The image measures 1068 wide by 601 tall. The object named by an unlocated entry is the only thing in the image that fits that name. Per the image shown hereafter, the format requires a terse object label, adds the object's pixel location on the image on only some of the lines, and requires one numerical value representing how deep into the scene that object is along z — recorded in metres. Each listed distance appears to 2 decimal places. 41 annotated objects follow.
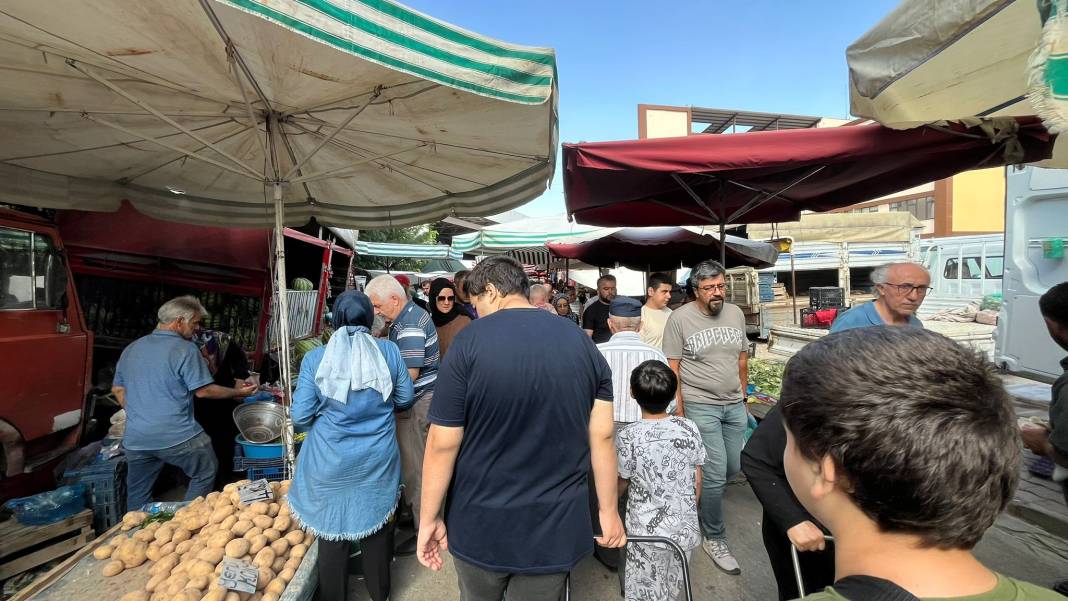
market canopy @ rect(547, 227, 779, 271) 6.03
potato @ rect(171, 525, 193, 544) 2.50
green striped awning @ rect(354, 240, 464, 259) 13.78
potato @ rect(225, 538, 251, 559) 2.32
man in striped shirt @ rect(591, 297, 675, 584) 3.02
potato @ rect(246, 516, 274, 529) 2.57
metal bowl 3.49
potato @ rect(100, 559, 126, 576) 2.33
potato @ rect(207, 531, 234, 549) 2.37
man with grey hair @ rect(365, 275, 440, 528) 3.05
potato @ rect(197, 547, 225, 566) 2.28
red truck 3.09
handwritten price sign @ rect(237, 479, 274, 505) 2.75
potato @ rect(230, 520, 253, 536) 2.48
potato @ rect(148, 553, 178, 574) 2.27
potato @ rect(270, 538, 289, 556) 2.48
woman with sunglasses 3.87
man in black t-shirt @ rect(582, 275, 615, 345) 5.54
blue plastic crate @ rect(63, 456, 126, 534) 3.12
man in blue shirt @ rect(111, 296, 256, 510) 2.90
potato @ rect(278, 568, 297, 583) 2.32
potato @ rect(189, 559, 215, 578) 2.18
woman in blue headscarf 2.26
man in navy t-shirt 1.64
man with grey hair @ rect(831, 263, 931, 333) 2.54
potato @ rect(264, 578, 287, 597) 2.23
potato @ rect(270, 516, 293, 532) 2.62
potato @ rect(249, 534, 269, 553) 2.41
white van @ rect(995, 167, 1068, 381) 5.25
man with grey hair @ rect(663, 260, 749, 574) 2.99
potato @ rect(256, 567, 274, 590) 2.28
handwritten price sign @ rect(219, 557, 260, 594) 2.10
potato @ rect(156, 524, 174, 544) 2.50
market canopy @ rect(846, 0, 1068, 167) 1.19
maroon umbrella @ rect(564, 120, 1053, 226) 2.70
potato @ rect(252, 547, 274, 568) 2.32
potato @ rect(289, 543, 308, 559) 2.49
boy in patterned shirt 2.22
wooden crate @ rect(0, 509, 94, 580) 2.65
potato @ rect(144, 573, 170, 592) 2.16
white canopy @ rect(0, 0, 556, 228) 1.80
